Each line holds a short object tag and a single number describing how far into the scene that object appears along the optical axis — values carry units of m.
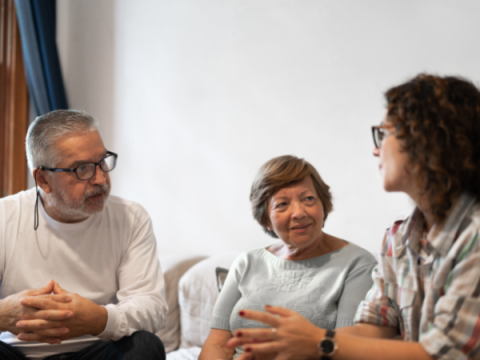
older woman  1.61
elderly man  1.66
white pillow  2.28
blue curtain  3.25
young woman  1.05
